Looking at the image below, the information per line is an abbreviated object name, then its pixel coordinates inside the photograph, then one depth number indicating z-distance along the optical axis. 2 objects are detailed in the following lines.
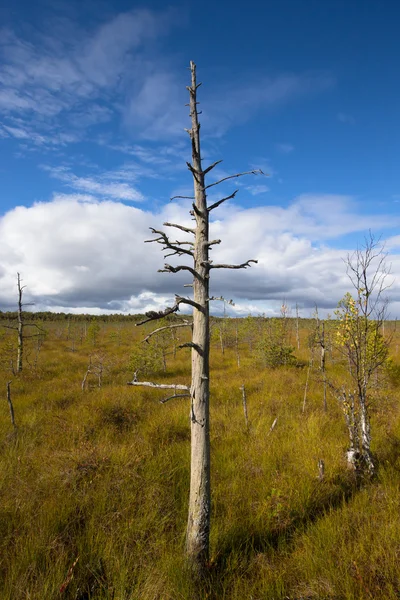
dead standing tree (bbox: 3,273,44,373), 18.67
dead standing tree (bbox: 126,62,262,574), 3.96
